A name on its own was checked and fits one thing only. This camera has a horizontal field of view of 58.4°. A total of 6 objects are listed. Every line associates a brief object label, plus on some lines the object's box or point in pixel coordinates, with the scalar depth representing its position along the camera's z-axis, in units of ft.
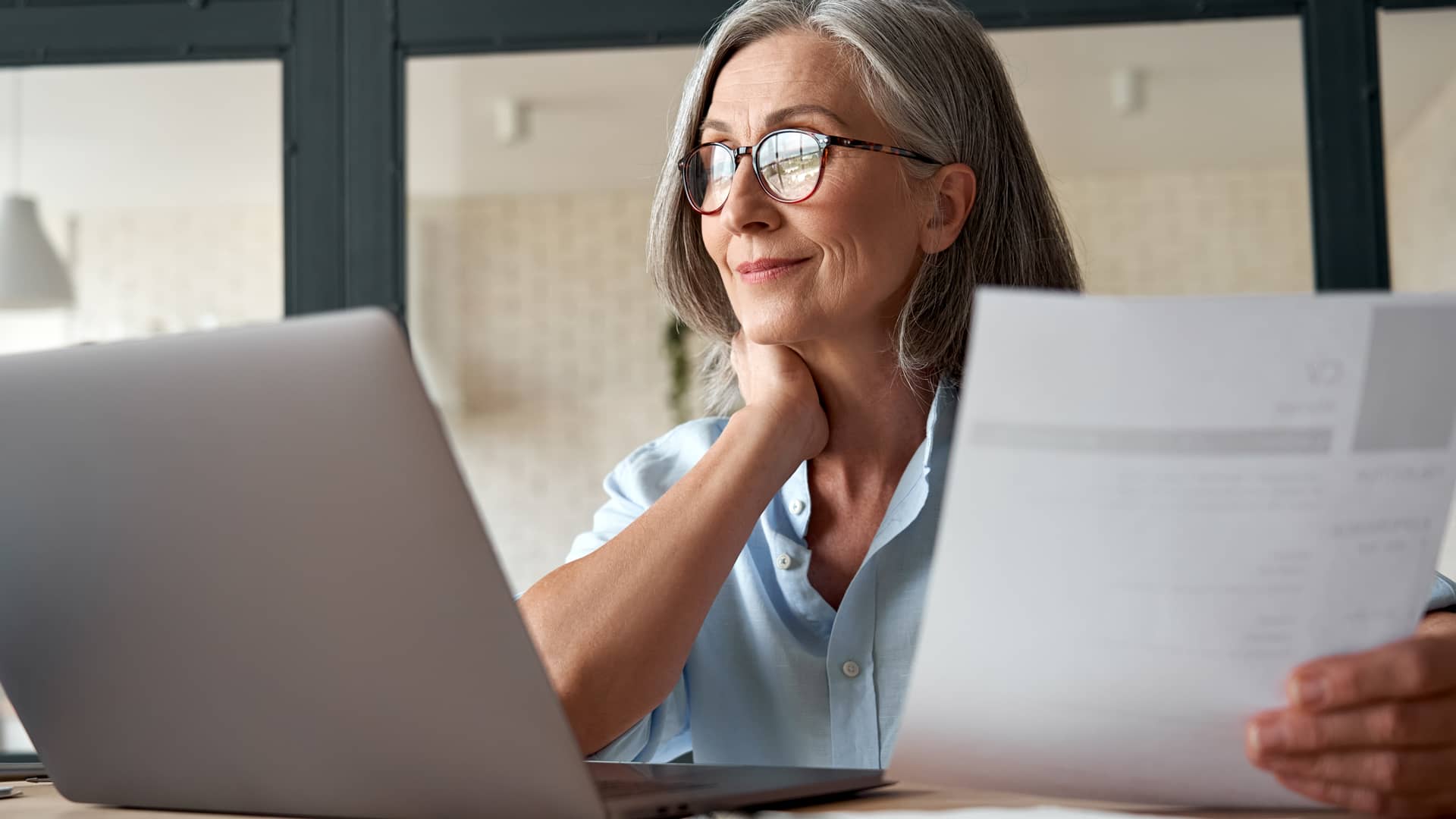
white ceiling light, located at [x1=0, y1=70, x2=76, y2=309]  9.42
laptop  1.87
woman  3.38
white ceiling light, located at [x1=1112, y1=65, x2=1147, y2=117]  12.55
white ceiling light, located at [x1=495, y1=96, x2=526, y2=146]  12.44
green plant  17.69
